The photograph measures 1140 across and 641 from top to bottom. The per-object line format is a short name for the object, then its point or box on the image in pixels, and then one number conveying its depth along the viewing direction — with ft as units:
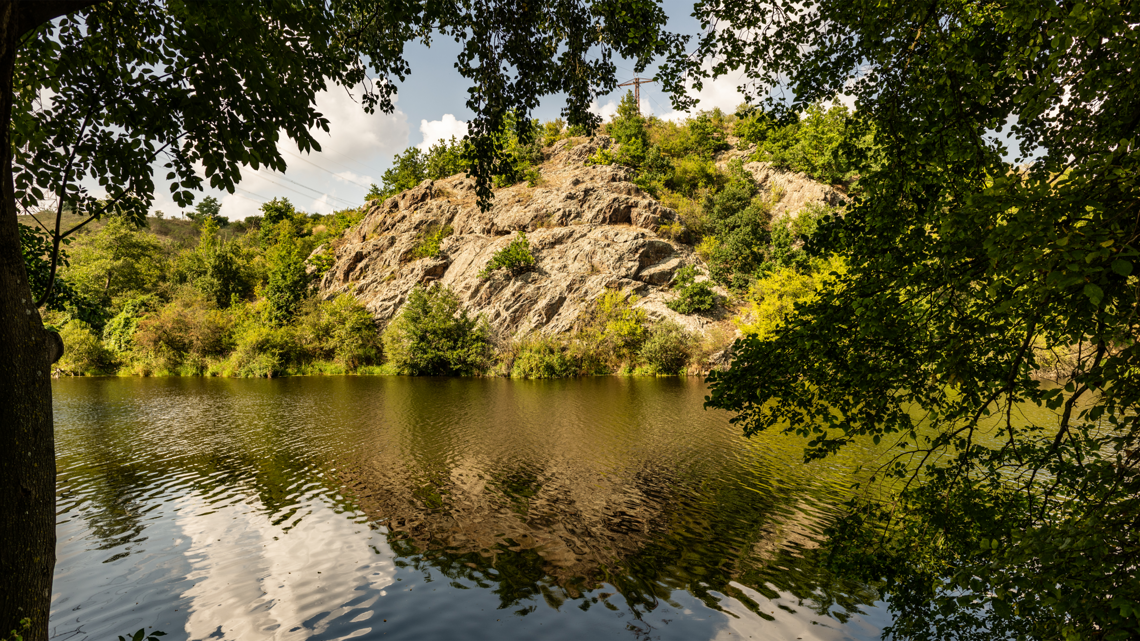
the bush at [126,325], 139.03
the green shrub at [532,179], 187.11
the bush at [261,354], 128.47
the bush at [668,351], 126.21
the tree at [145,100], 9.04
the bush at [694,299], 139.44
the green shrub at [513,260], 153.28
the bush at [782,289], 100.42
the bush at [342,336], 141.49
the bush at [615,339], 132.46
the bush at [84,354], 128.98
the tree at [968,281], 8.77
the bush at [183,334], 132.57
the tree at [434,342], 133.69
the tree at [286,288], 151.12
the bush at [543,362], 128.47
